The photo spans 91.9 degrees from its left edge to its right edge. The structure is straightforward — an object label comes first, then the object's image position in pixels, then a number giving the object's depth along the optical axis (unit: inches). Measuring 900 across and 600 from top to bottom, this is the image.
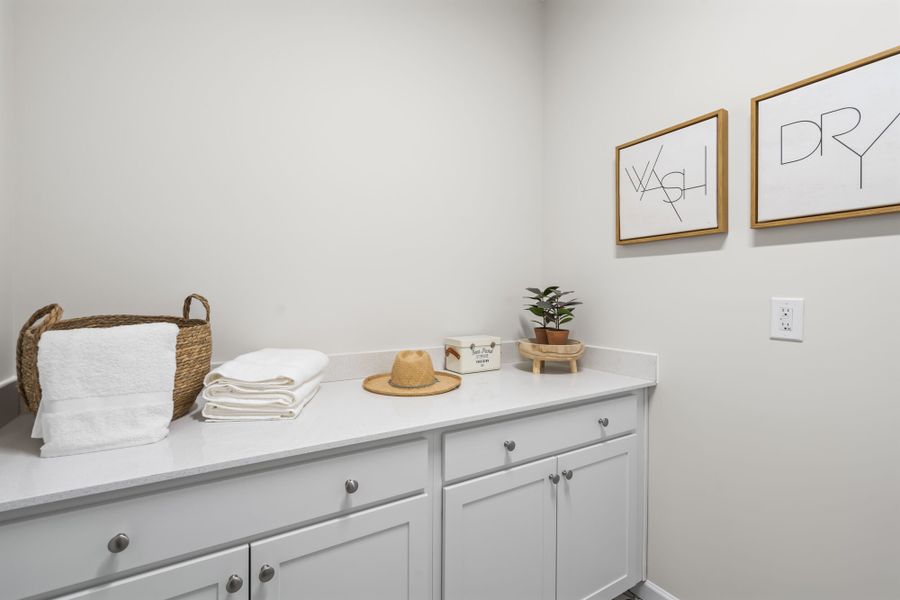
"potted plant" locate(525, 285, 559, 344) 67.4
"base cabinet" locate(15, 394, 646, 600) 30.6
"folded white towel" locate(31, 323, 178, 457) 33.3
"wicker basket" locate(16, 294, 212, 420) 36.2
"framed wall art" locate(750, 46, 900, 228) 40.0
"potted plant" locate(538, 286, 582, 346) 65.3
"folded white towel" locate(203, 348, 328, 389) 42.9
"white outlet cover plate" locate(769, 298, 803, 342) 46.3
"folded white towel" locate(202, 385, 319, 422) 42.6
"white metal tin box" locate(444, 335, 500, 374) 64.5
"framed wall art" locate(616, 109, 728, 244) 52.6
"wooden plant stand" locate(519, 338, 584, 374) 63.6
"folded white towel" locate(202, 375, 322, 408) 42.6
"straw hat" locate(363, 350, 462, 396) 53.8
